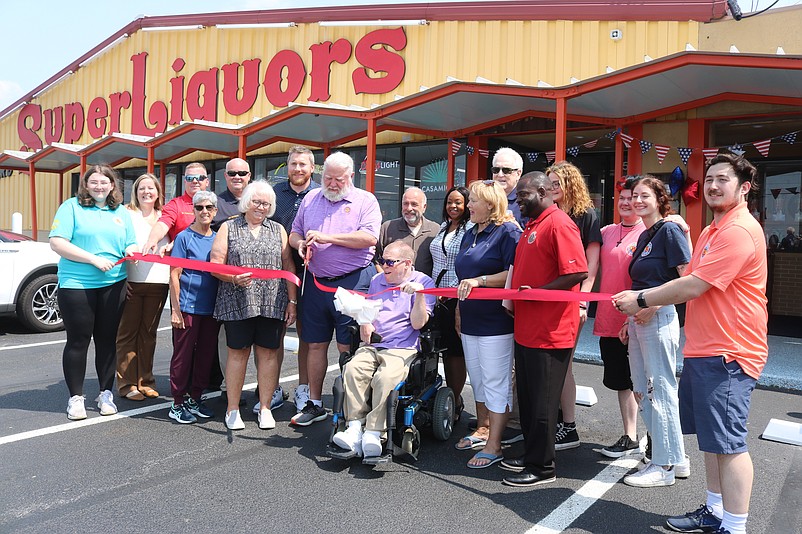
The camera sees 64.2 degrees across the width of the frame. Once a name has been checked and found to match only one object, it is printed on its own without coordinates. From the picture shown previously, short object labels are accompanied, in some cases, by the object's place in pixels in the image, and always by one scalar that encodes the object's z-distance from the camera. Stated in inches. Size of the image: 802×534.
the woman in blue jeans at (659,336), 143.2
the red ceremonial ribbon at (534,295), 140.1
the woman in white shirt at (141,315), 212.4
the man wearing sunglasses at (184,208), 212.4
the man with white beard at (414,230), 196.9
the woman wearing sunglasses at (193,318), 192.7
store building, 329.1
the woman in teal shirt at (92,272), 187.6
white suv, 320.5
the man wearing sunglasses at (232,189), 207.8
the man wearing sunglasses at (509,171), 183.0
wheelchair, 157.2
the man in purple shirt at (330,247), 183.9
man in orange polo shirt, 115.0
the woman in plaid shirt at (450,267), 184.5
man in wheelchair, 155.3
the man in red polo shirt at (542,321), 140.6
